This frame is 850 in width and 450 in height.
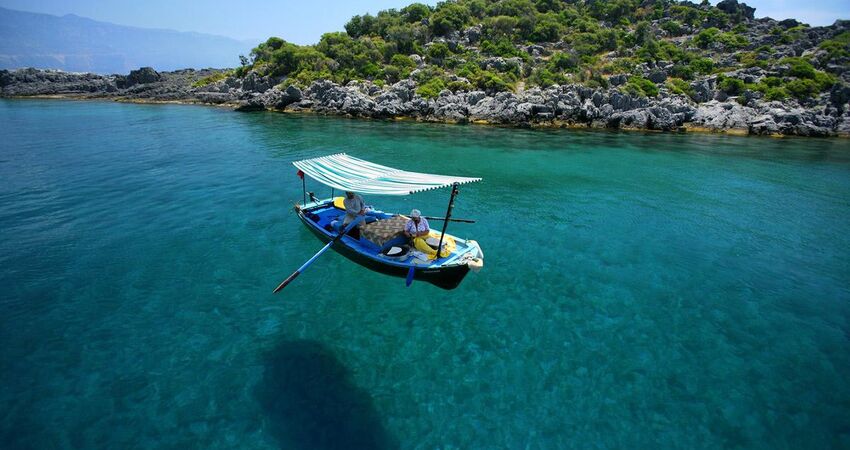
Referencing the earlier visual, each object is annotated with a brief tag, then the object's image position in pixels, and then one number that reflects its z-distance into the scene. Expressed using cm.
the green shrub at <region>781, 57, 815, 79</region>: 5319
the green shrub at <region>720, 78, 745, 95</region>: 5344
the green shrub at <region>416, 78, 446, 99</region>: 5684
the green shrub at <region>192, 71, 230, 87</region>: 8549
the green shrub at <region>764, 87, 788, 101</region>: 5116
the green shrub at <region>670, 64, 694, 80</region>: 5925
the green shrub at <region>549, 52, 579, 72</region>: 6231
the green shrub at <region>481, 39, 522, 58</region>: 6906
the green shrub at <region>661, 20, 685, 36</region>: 7694
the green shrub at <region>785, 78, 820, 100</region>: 5103
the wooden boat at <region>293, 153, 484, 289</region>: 1238
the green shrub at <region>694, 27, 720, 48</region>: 7012
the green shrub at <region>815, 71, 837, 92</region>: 5162
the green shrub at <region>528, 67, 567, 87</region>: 5727
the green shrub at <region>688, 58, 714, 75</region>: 5988
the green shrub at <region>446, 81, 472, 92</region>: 5800
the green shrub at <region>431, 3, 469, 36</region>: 7838
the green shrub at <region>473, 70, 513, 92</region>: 5684
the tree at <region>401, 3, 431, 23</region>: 8544
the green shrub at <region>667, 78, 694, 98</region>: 5494
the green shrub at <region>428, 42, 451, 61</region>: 6988
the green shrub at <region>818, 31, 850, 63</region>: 5612
